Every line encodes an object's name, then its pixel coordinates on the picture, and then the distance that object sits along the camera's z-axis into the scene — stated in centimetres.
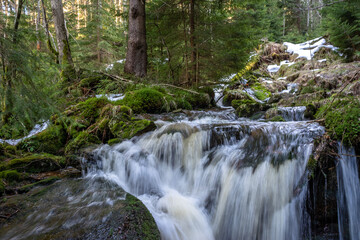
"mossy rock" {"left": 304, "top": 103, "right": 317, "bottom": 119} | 609
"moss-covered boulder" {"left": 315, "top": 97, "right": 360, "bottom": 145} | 303
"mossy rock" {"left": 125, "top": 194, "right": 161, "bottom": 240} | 198
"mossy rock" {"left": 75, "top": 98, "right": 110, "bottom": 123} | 532
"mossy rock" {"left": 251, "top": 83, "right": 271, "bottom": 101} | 1117
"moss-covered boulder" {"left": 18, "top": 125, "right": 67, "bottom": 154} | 437
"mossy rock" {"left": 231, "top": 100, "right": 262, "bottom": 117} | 737
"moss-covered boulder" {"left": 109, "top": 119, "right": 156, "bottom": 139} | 461
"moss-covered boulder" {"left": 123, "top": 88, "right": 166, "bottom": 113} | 605
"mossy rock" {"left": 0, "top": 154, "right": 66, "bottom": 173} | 350
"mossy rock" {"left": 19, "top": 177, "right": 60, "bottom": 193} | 297
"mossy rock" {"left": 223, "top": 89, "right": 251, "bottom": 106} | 1020
